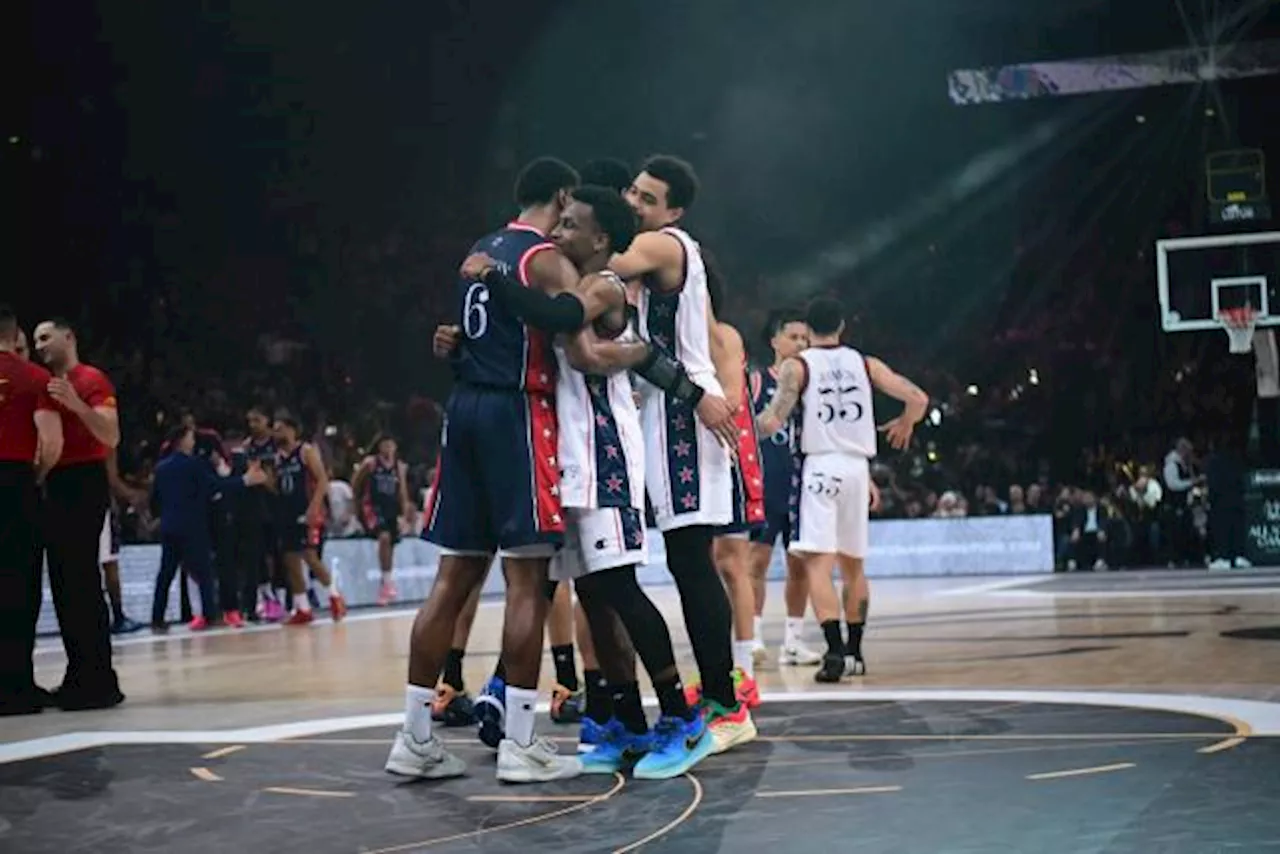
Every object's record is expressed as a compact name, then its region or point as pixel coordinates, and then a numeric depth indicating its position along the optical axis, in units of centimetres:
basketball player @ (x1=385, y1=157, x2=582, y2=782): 477
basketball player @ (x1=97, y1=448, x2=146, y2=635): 1280
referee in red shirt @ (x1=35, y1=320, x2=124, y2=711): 742
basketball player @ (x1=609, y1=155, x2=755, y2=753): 524
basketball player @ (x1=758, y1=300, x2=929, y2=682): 755
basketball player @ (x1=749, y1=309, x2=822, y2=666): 841
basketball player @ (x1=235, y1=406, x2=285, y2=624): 1393
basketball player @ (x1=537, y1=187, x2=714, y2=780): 486
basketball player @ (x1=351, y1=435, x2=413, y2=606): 1677
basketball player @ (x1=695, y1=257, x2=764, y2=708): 580
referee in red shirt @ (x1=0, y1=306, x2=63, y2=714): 729
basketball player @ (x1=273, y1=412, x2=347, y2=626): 1362
